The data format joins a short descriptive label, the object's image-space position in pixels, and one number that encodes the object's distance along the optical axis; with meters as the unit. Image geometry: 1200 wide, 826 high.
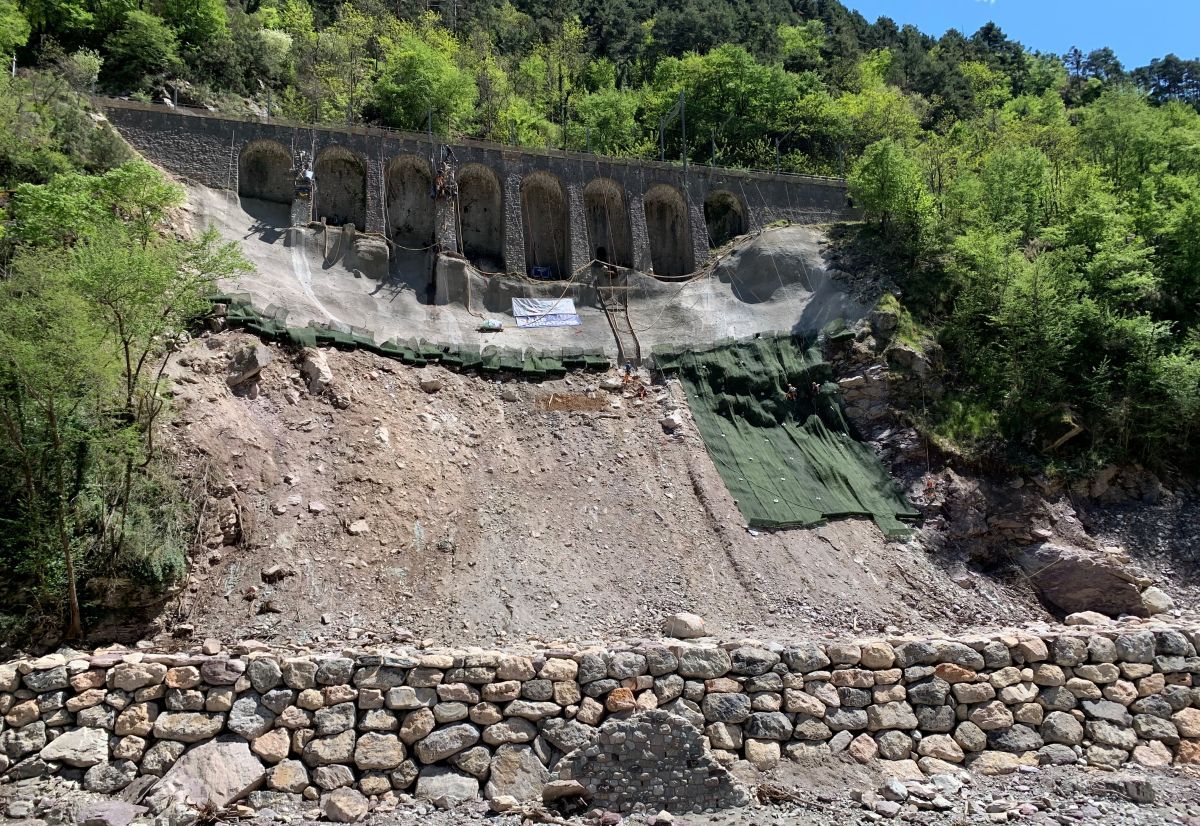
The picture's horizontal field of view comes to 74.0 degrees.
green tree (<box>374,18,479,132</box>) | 32.22
